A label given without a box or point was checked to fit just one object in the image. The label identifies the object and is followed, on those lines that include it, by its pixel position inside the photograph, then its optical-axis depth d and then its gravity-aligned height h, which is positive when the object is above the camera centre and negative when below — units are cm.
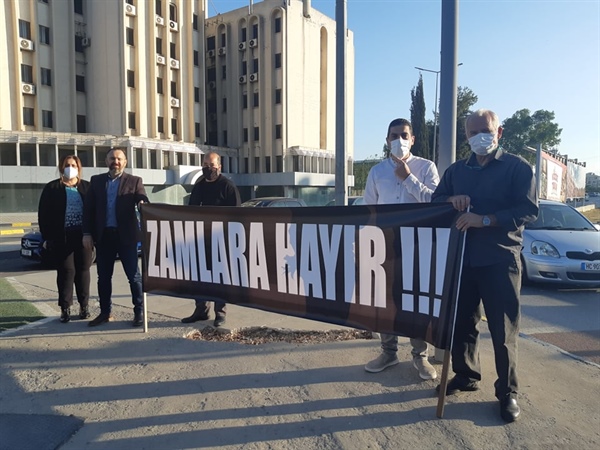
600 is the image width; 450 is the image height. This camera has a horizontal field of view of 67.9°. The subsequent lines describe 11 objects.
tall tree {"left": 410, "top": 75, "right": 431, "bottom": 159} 4540 +743
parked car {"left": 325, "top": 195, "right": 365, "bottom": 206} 1658 -41
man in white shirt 367 +6
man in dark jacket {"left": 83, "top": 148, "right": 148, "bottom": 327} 504 -37
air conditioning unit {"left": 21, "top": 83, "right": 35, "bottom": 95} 3036 +700
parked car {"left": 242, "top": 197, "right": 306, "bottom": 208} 1463 -41
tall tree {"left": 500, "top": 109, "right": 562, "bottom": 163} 8850 +1174
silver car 710 -106
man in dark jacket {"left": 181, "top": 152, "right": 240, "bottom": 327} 509 +0
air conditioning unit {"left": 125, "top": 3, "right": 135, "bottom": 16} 3372 +1375
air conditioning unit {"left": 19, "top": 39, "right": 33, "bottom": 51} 2997 +991
